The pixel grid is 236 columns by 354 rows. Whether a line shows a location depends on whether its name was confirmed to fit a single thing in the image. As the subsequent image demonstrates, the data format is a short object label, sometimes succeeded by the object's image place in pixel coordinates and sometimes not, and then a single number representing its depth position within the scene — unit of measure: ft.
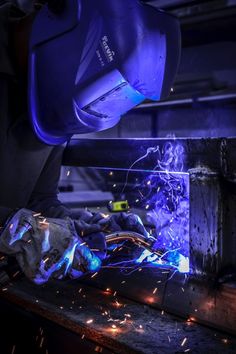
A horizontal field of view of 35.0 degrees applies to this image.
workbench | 3.56
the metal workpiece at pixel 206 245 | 3.79
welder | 4.10
